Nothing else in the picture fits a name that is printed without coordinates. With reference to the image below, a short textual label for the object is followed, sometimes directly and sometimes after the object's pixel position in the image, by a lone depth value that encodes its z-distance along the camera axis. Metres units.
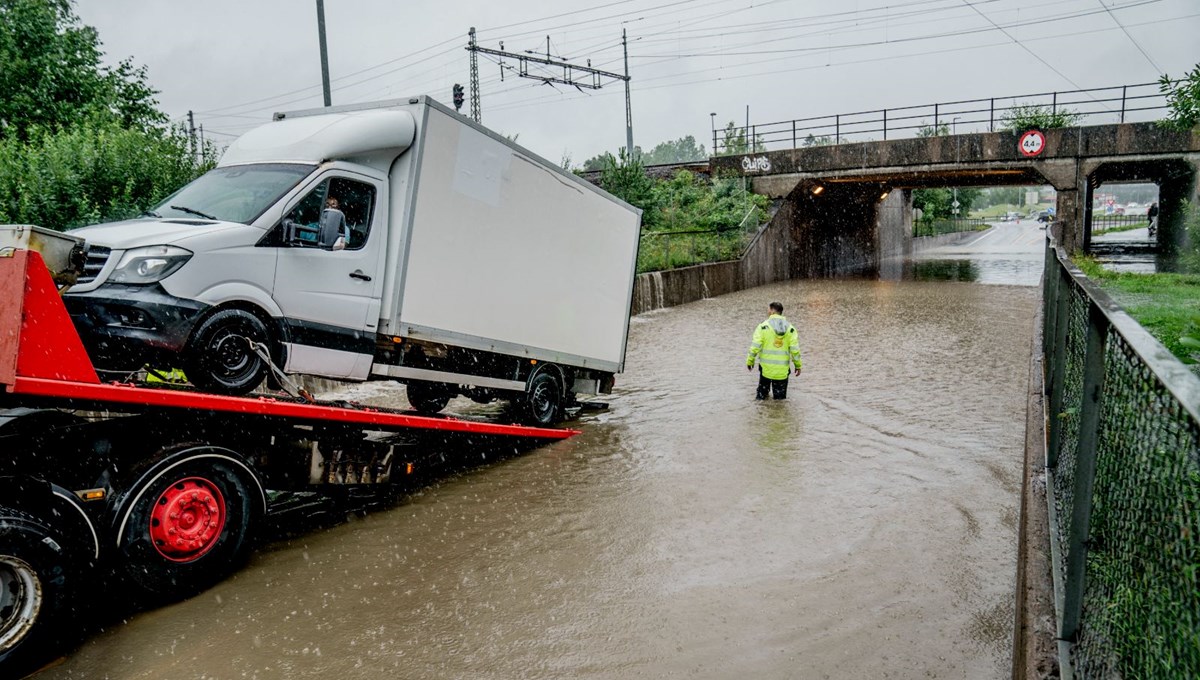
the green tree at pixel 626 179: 28.64
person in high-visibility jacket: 11.70
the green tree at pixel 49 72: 20.97
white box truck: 6.14
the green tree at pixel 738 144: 36.06
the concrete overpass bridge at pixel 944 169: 27.58
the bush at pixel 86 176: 13.59
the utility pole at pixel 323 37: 18.22
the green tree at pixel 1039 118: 28.52
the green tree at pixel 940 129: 31.80
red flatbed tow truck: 4.71
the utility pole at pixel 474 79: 31.47
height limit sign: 28.41
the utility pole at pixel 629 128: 36.34
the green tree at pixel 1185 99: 9.41
